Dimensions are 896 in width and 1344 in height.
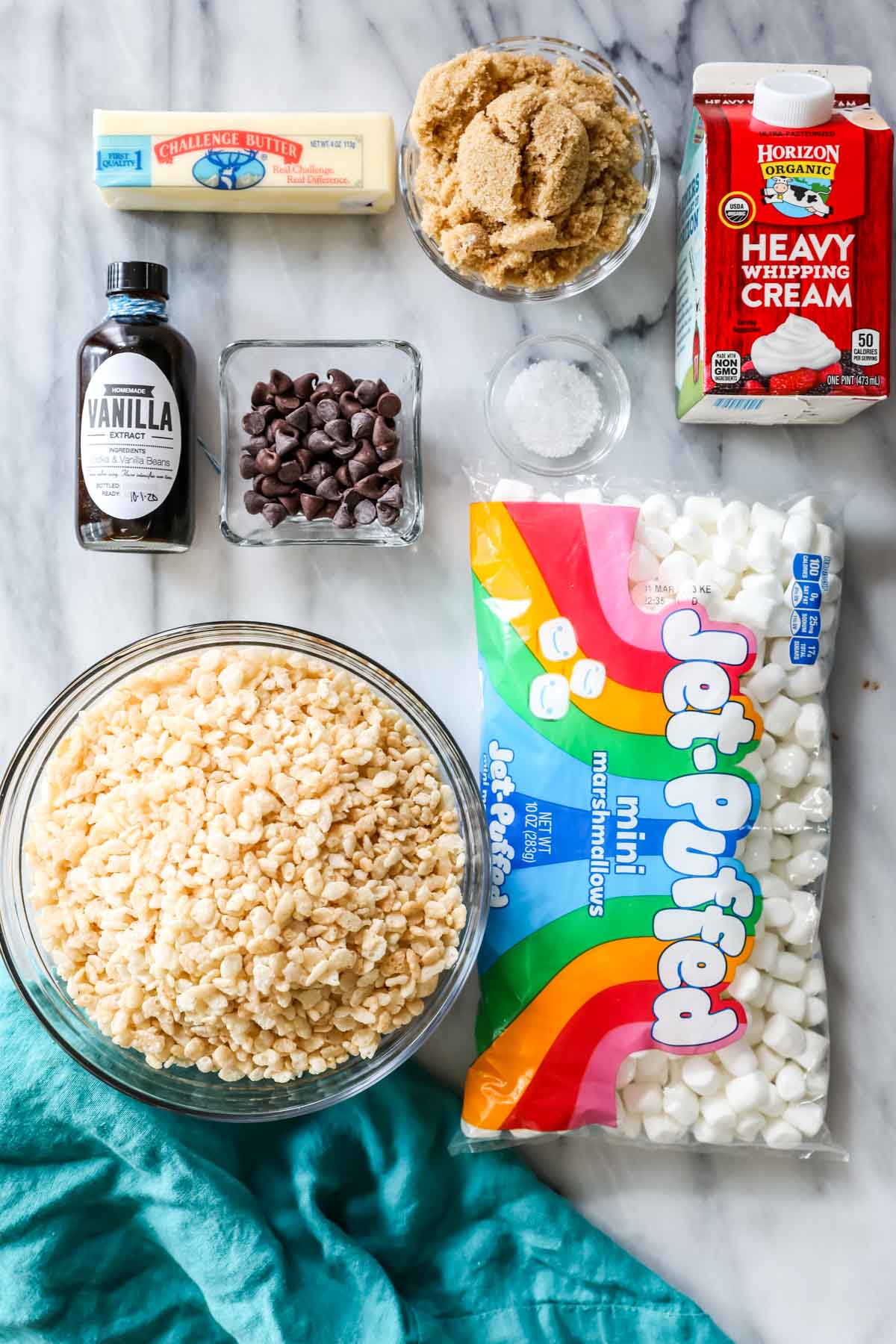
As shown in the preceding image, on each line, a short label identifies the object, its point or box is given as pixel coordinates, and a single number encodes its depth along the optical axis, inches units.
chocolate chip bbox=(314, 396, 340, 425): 41.3
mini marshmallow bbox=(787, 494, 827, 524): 42.2
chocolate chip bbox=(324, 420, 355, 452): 40.9
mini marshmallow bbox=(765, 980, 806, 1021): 41.5
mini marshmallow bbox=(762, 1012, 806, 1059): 41.1
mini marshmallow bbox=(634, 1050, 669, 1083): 41.1
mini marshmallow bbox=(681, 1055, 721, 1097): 40.8
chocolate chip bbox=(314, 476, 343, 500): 41.0
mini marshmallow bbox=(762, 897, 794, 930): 41.1
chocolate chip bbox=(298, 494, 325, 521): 41.4
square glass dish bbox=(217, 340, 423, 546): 42.8
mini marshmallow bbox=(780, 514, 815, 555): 41.4
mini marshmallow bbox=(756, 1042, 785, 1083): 41.8
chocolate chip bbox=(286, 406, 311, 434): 41.1
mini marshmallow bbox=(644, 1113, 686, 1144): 41.4
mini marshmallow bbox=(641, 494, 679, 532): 41.8
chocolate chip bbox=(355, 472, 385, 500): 41.2
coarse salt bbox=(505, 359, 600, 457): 43.7
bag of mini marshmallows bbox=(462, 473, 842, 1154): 39.8
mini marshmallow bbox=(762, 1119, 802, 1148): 41.7
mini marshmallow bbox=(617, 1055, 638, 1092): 41.1
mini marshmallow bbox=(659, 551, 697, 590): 40.6
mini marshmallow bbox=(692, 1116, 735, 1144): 41.4
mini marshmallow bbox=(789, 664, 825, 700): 41.5
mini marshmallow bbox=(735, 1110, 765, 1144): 41.4
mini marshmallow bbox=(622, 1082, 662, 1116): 41.4
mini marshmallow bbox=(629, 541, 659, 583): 40.9
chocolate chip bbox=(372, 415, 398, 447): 41.1
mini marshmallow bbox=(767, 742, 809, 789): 41.1
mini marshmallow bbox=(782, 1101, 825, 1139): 41.9
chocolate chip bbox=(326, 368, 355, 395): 41.6
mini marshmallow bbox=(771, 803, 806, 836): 41.5
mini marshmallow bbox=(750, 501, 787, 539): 41.8
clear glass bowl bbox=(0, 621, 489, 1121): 37.9
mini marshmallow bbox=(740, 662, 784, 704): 40.8
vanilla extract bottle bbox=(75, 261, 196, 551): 40.7
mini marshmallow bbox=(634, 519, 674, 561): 41.2
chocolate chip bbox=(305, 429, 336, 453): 41.3
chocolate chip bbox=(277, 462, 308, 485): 41.1
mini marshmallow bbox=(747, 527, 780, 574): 40.9
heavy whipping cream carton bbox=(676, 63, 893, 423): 37.9
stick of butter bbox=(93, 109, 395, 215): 41.6
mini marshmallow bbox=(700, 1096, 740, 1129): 41.0
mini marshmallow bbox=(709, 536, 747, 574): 40.9
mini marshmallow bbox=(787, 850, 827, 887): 41.8
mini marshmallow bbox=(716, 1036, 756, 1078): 41.1
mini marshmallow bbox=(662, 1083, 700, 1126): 41.2
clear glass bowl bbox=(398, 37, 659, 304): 41.3
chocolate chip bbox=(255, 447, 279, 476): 40.9
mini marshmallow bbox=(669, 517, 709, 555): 41.1
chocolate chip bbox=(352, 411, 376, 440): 41.1
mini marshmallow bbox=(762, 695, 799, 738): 41.1
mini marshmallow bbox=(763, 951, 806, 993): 41.6
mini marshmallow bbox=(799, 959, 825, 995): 42.1
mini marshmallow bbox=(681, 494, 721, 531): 42.1
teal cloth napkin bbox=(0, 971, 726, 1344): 39.8
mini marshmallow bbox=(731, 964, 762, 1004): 40.2
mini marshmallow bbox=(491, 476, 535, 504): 41.9
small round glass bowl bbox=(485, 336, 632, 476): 44.2
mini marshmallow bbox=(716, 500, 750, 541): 41.8
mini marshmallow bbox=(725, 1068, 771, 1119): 40.8
